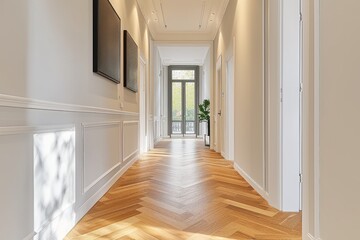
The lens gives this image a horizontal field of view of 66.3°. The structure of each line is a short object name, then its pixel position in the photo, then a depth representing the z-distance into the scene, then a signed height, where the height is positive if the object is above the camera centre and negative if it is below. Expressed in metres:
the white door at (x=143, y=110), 5.97 +0.22
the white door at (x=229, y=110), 5.20 +0.17
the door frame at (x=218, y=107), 6.11 +0.28
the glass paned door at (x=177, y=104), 12.83 +0.72
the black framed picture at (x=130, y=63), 4.06 +0.91
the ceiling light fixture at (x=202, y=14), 5.85 +2.38
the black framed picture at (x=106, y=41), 2.54 +0.84
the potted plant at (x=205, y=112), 8.22 +0.22
